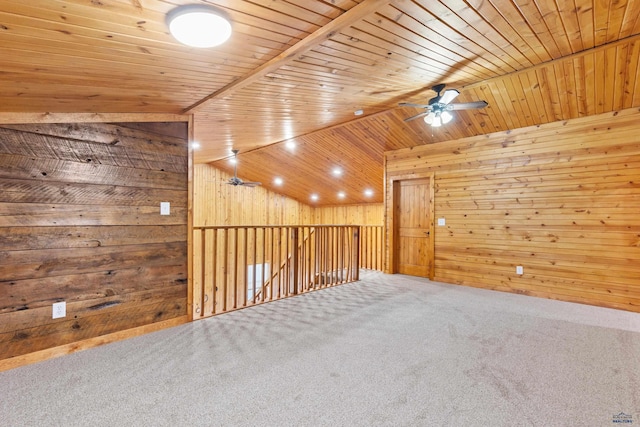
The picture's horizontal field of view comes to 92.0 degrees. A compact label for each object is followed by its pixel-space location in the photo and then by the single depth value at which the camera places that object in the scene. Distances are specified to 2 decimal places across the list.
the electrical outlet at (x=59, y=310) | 2.49
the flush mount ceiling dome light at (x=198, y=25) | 1.51
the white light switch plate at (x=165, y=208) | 3.12
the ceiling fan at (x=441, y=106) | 3.37
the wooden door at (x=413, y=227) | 5.73
